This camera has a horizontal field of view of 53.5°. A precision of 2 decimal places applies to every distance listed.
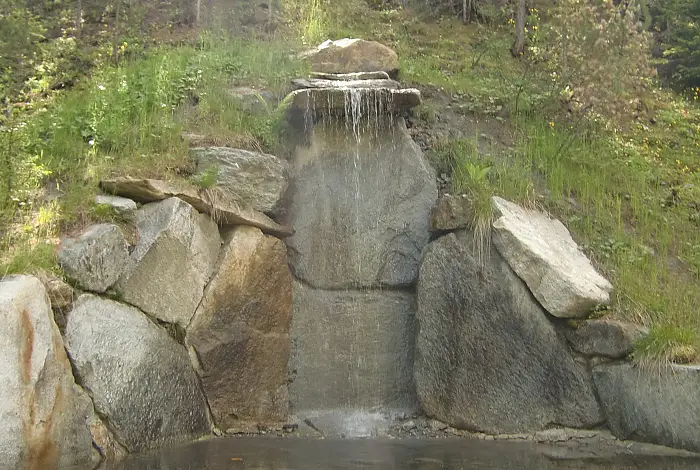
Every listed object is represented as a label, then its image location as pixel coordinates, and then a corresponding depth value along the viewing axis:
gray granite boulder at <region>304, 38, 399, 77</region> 9.48
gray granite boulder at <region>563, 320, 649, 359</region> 6.08
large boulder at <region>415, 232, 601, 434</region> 6.32
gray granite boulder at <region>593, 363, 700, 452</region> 5.55
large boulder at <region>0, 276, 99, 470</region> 4.38
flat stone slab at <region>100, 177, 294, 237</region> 6.27
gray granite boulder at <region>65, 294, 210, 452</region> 5.20
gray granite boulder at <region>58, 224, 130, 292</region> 5.43
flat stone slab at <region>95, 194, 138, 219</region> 6.05
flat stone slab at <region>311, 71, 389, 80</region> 8.78
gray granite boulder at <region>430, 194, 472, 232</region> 6.90
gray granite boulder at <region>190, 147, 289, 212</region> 7.00
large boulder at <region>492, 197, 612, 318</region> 6.33
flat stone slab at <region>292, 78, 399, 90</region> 7.98
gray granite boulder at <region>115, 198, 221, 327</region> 5.91
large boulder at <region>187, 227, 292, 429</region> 6.39
